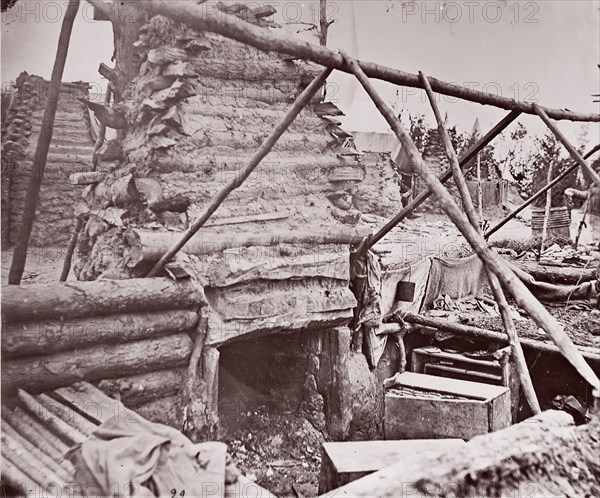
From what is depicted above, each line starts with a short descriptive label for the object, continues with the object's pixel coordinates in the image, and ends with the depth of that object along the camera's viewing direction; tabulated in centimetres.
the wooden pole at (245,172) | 388
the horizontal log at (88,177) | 599
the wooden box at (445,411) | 547
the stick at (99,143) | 605
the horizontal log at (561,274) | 971
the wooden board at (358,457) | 387
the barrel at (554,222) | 1328
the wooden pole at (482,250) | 331
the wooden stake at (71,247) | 591
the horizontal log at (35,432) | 299
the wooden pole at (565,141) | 450
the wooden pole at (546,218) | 1263
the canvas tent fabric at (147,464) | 248
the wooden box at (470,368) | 677
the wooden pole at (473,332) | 655
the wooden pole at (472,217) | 388
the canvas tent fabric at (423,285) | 655
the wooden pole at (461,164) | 459
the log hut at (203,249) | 416
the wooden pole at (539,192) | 599
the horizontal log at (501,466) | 252
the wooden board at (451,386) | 565
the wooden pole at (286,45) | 283
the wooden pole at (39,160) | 387
